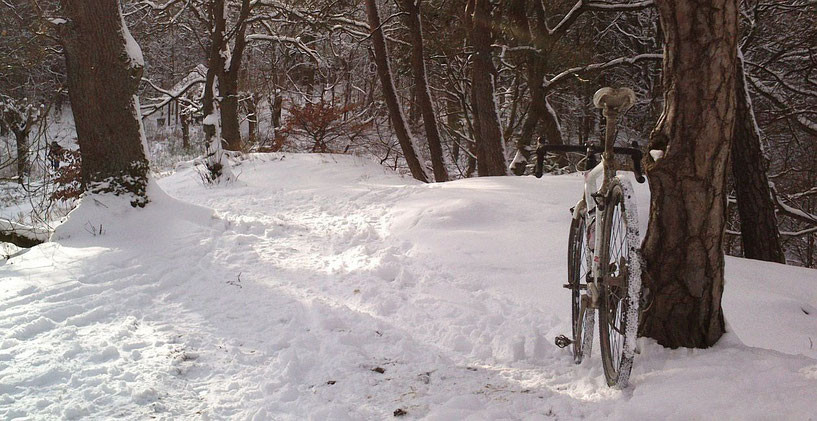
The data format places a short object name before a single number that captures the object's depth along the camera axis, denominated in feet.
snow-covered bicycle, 7.38
